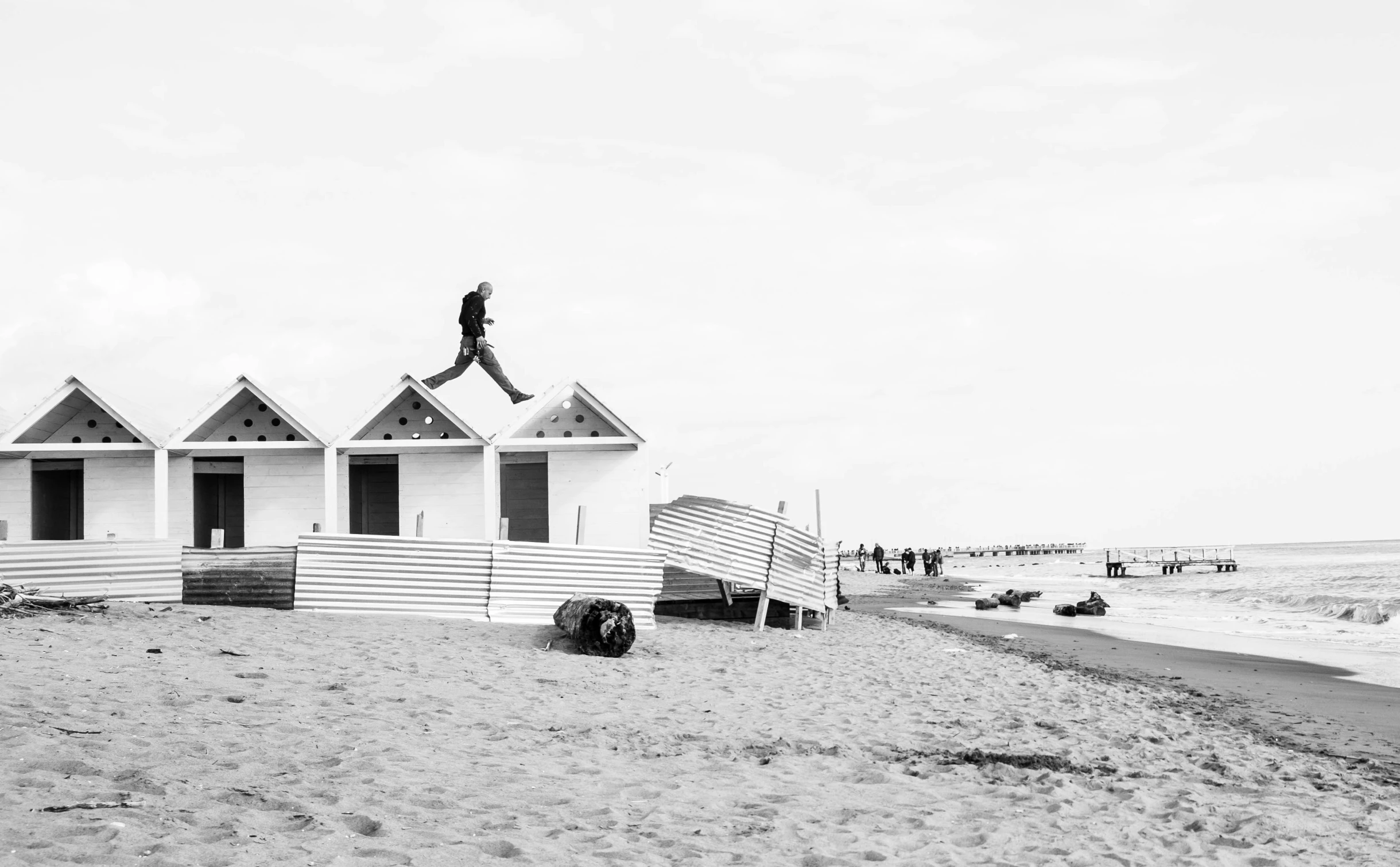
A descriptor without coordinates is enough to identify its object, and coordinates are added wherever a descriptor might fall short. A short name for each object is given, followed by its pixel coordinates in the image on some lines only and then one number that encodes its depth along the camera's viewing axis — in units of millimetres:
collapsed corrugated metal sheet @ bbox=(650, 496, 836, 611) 18062
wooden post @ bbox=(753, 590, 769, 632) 18359
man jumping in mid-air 20469
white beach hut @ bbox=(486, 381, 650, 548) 21672
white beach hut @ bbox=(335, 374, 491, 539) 20969
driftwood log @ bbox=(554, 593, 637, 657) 13633
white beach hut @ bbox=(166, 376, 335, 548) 21391
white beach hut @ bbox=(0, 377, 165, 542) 21094
